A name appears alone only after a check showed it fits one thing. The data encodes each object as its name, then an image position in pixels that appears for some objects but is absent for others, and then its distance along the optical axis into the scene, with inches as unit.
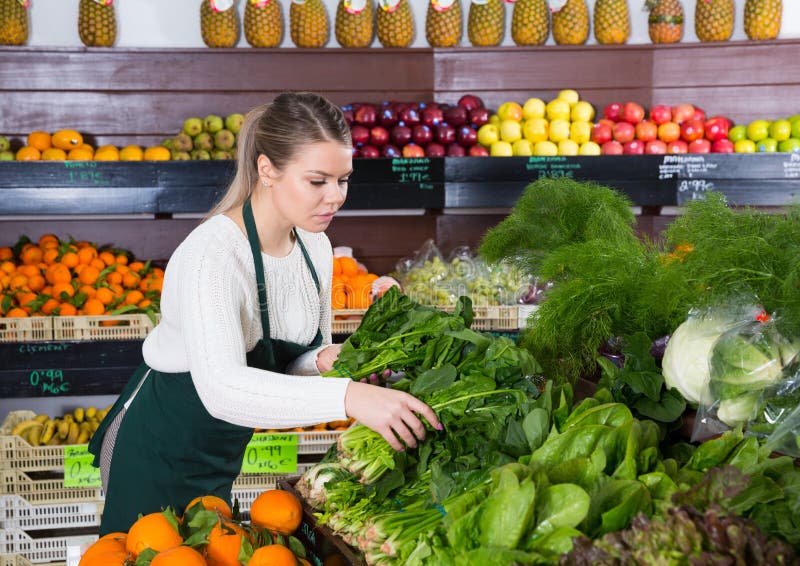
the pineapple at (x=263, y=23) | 156.8
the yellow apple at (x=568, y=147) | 161.6
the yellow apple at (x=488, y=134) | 160.6
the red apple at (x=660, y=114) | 165.0
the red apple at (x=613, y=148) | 161.8
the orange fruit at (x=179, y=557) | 46.8
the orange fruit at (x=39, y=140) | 151.0
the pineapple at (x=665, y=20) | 166.1
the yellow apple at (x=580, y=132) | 163.0
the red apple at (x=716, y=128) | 164.7
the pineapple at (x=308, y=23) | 158.4
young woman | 62.6
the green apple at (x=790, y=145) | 161.8
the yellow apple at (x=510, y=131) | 159.9
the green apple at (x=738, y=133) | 167.3
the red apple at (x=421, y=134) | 156.2
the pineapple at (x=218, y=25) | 155.6
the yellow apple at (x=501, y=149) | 159.0
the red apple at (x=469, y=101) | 164.2
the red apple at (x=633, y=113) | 164.1
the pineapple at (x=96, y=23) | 153.3
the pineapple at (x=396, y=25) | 161.2
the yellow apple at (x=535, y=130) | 161.5
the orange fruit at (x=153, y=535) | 51.0
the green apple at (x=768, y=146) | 163.2
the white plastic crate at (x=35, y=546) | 120.6
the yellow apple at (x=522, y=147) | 160.1
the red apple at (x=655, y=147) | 163.0
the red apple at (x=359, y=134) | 154.2
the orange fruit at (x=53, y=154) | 148.9
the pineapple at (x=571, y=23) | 164.2
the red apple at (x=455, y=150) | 157.8
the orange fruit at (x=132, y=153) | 150.3
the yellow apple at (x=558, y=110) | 164.4
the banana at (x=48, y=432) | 127.0
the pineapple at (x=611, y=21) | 165.0
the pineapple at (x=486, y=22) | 164.1
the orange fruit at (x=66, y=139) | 152.2
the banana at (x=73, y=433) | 128.4
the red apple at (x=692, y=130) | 163.9
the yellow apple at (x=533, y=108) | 164.1
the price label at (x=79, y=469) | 115.8
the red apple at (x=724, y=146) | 163.6
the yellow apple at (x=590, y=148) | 161.8
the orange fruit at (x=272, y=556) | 48.5
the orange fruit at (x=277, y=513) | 55.7
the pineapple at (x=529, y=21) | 163.2
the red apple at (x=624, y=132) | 162.9
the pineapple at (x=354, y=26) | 159.2
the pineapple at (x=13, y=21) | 151.0
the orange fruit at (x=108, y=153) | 149.3
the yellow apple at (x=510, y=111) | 162.9
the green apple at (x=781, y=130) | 163.0
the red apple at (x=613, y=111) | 166.2
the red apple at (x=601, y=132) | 162.7
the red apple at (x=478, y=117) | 162.1
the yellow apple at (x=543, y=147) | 160.9
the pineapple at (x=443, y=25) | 161.8
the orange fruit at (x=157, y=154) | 149.5
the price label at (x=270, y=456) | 119.4
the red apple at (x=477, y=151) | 159.6
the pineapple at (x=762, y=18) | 165.5
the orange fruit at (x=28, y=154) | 148.9
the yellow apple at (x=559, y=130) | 161.9
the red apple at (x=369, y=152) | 154.8
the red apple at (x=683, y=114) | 166.9
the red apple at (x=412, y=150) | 155.6
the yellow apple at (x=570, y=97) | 167.0
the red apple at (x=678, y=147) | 163.5
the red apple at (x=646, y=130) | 162.6
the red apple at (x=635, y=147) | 162.2
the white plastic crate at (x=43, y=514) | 121.3
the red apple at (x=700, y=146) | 163.8
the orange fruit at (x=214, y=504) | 55.4
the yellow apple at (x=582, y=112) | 164.6
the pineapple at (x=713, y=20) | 165.6
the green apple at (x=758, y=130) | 164.4
